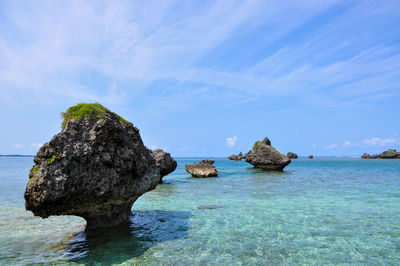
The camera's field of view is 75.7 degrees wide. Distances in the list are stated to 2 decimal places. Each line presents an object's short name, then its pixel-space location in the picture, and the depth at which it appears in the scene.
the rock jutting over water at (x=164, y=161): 28.90
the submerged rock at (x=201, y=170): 37.06
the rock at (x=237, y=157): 165.75
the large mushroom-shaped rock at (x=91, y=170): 7.74
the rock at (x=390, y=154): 142.64
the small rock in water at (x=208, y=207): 14.59
